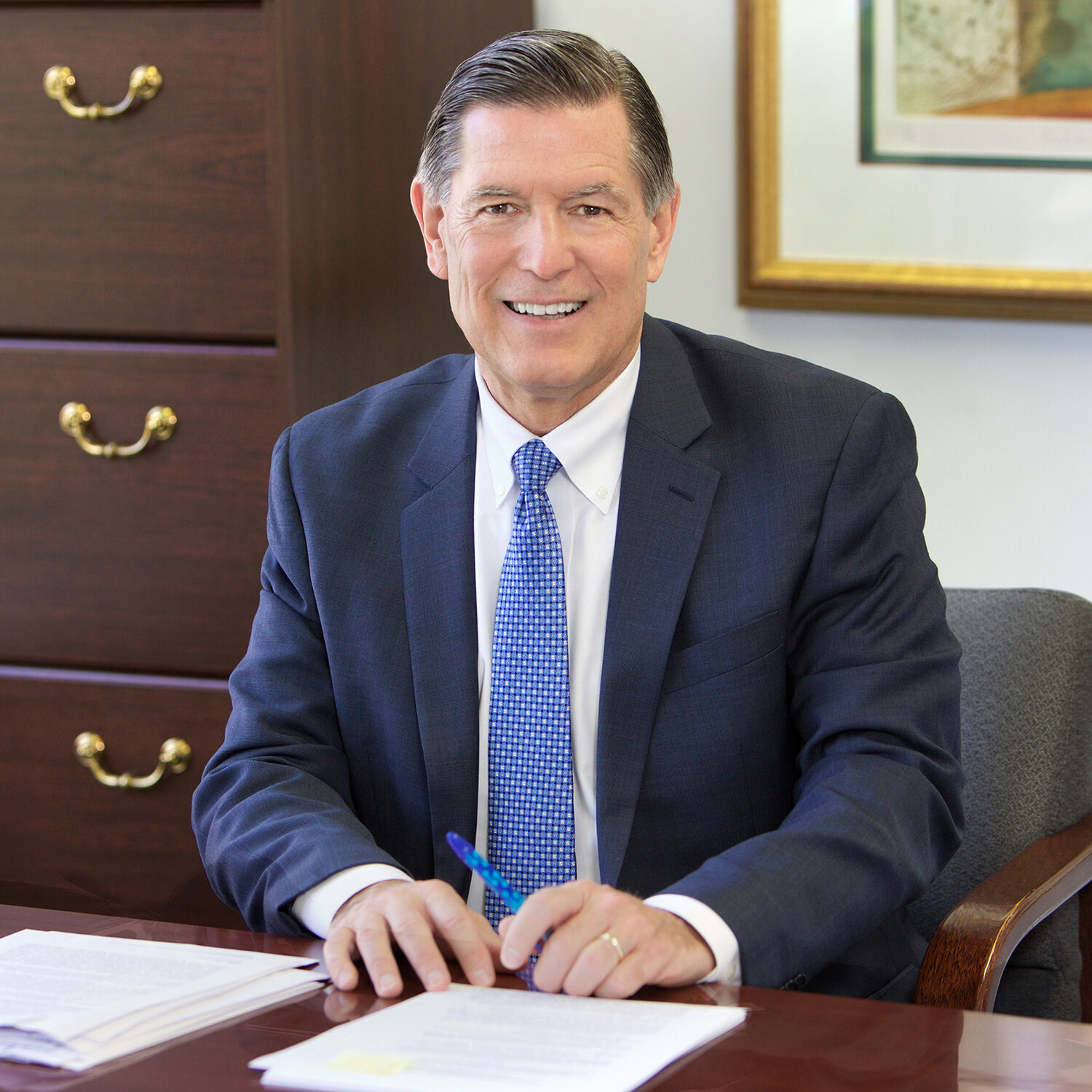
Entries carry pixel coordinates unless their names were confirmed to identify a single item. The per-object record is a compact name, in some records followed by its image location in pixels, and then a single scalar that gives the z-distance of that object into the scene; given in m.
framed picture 2.93
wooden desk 2.11
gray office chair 2.57
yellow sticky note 2.12
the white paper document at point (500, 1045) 2.11
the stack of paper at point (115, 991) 2.16
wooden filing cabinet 2.77
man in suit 2.46
